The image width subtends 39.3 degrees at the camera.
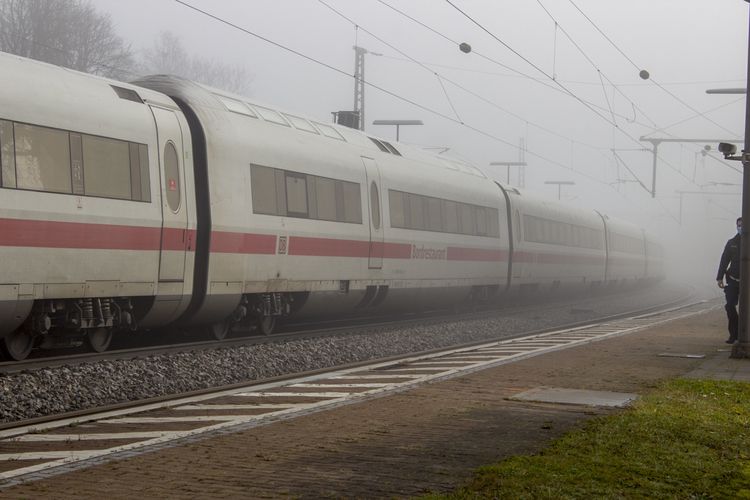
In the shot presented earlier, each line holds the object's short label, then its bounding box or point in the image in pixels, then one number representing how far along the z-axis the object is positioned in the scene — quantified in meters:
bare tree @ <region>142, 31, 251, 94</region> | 78.06
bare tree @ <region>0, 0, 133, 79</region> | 57.16
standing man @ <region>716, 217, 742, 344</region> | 18.19
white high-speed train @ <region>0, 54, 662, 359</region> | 12.49
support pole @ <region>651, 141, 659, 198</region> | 37.97
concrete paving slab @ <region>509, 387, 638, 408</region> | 10.44
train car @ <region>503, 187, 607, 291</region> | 32.25
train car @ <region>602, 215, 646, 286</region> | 48.22
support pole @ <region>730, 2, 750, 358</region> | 15.72
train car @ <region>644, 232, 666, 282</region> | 62.53
